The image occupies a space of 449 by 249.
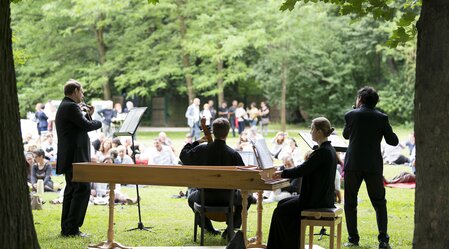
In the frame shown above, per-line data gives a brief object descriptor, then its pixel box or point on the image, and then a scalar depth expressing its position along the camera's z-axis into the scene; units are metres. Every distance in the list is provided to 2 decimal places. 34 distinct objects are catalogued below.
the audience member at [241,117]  31.97
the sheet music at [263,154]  8.21
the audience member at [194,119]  28.86
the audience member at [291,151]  17.09
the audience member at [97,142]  19.03
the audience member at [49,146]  19.23
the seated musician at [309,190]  8.15
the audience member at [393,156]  20.95
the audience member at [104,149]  16.31
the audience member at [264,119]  33.72
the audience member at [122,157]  15.94
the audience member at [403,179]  17.02
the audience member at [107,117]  26.83
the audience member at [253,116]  32.84
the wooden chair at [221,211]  9.18
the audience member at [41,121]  26.08
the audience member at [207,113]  29.27
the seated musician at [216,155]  9.35
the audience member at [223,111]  34.28
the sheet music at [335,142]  10.16
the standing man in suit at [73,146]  9.80
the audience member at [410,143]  22.12
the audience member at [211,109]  32.83
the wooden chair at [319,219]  7.97
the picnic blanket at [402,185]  16.73
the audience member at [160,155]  17.88
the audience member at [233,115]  33.79
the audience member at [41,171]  15.28
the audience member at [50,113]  25.55
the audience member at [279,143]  19.61
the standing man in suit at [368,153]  9.30
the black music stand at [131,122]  10.23
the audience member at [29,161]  14.91
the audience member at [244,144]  18.16
